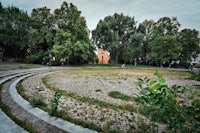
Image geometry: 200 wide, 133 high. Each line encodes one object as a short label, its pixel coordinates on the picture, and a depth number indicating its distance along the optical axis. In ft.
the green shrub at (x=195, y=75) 4.26
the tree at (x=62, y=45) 69.83
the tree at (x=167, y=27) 99.35
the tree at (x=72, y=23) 77.30
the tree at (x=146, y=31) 116.47
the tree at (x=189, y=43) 101.36
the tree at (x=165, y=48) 89.10
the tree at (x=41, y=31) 78.23
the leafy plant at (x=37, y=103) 11.68
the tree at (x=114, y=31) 106.01
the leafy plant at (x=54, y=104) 9.87
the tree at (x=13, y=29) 82.53
